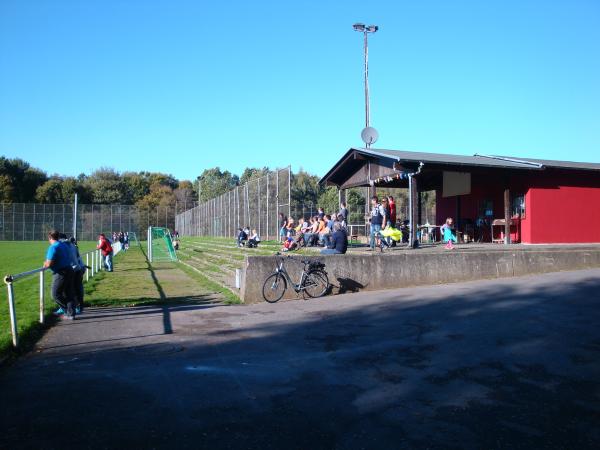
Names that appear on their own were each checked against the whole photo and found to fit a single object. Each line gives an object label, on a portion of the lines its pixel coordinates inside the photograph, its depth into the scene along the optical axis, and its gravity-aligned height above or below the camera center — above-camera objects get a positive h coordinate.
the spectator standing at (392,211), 17.98 +0.51
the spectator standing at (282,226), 21.86 +0.04
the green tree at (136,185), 92.81 +7.64
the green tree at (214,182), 80.19 +7.40
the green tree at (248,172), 77.79 +7.98
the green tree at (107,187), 83.81 +6.41
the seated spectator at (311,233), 19.16 -0.21
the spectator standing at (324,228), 18.17 -0.04
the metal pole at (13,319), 7.64 -1.26
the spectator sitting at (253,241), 22.23 -0.56
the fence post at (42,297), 9.58 -1.19
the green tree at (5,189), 71.88 +5.31
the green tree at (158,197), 81.91 +4.88
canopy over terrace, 17.78 +2.00
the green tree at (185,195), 92.75 +5.79
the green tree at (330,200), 40.75 +2.27
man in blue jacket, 10.05 -0.85
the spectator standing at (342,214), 16.65 +0.40
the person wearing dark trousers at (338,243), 14.23 -0.44
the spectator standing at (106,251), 21.59 -0.89
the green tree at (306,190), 50.07 +3.59
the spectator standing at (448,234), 16.52 -0.26
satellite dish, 23.08 +3.85
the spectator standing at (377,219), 16.14 +0.22
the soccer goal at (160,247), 29.42 -1.17
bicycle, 12.30 -1.25
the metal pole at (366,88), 27.44 +6.99
